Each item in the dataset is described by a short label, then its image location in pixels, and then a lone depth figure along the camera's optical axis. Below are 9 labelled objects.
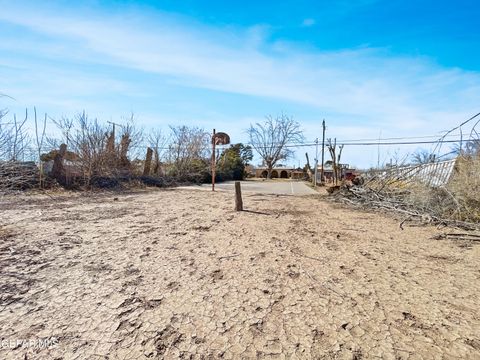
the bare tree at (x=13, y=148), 4.00
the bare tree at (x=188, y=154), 15.19
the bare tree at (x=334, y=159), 14.90
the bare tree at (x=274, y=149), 35.97
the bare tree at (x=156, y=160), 14.03
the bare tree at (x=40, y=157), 8.53
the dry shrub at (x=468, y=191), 5.05
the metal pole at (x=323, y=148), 23.66
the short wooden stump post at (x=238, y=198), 6.20
